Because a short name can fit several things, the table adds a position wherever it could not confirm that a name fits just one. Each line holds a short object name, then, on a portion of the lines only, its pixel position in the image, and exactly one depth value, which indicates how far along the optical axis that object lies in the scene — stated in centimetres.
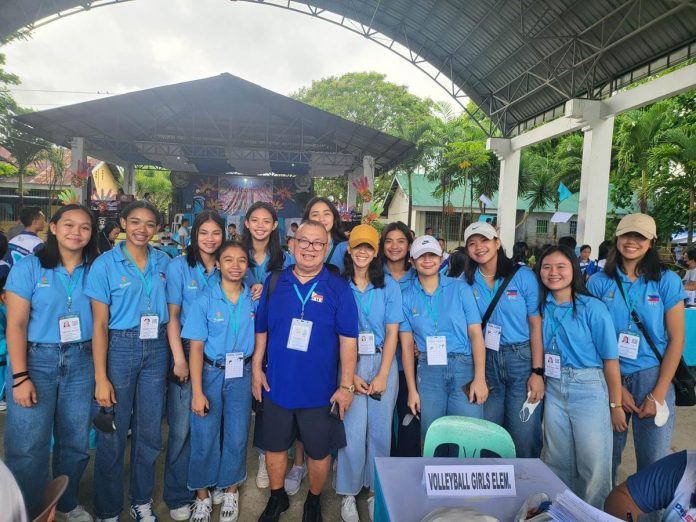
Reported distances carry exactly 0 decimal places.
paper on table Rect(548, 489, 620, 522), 109
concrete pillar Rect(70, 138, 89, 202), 1282
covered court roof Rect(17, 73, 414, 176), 1177
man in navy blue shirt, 217
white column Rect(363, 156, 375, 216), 1393
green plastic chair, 186
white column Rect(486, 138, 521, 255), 1253
